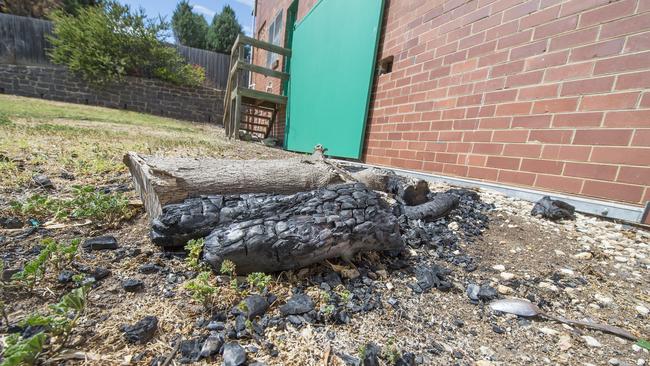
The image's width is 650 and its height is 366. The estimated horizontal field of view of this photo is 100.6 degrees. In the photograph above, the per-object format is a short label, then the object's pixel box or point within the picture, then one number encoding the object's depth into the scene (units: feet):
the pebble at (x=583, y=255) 4.76
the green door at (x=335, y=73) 12.69
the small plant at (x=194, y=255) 4.03
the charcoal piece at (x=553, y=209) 5.86
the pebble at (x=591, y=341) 3.20
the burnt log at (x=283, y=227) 4.02
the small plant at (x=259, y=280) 3.72
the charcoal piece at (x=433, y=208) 6.18
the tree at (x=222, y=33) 68.18
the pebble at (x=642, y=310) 3.62
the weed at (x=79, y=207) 4.93
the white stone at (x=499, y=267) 4.66
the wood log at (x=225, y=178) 4.66
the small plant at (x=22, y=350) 2.22
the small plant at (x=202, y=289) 3.32
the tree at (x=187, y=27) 68.18
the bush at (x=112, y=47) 32.19
